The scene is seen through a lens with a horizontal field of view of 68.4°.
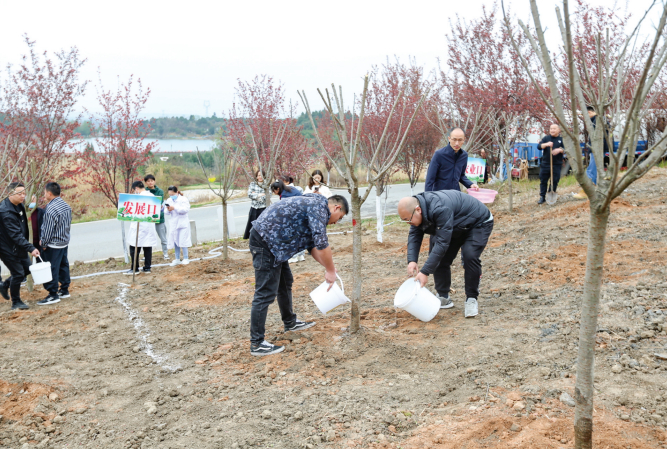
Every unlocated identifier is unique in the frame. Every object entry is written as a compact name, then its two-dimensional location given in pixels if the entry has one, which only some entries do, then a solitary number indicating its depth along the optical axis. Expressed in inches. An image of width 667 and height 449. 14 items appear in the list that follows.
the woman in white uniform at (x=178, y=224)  354.0
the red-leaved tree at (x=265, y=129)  536.6
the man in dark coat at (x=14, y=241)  254.8
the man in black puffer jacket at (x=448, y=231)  170.6
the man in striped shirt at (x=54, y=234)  266.2
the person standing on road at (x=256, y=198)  364.2
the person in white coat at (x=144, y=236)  336.5
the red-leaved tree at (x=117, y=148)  441.1
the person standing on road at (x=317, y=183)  350.6
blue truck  652.7
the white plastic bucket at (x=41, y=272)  251.3
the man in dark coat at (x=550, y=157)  397.7
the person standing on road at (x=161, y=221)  353.4
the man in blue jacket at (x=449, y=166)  224.4
